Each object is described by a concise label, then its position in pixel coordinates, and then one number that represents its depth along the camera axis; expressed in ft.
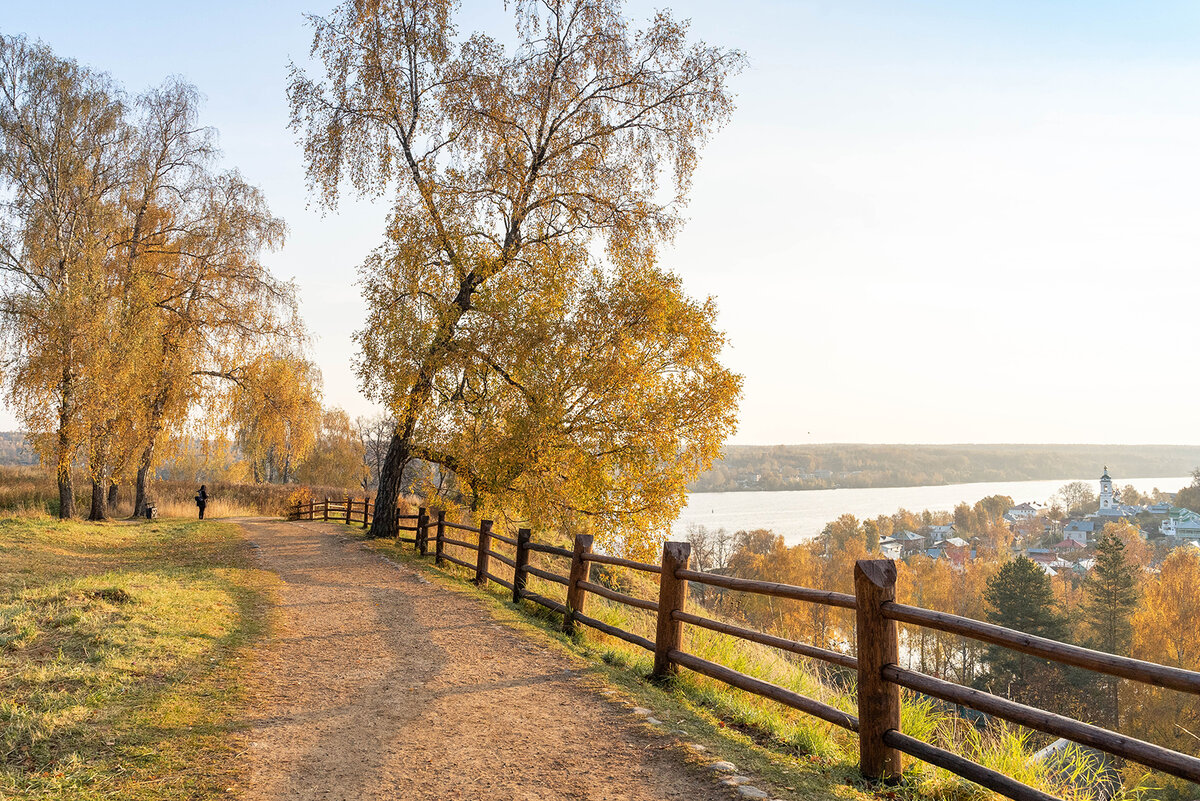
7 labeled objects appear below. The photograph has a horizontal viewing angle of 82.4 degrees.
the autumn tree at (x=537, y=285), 48.88
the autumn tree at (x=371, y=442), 182.58
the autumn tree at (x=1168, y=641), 116.98
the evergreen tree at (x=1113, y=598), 133.59
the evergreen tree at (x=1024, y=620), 118.01
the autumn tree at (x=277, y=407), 79.71
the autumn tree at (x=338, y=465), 172.24
